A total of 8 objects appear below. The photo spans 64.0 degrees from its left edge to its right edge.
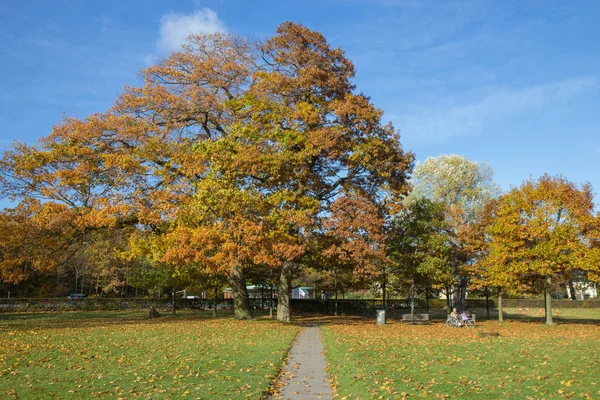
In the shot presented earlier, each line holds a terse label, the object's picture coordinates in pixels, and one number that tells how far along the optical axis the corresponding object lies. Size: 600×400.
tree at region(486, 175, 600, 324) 26.34
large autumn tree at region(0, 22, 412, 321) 24.08
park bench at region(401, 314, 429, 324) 28.66
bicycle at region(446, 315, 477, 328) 26.64
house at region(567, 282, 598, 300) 81.38
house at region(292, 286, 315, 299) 72.94
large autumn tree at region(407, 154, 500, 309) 44.38
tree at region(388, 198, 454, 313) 31.25
